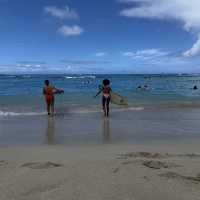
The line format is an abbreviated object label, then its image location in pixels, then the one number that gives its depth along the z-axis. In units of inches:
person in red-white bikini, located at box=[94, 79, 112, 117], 396.2
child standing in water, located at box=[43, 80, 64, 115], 402.2
